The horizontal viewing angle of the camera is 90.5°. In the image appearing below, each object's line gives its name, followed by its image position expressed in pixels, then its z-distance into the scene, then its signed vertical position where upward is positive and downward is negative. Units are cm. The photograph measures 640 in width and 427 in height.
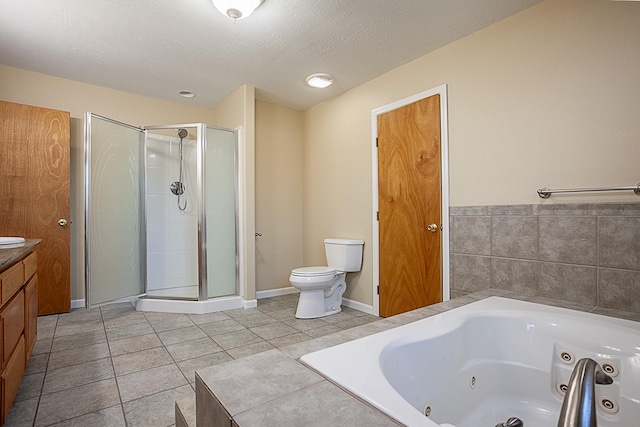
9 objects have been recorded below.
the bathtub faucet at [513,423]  124 -84
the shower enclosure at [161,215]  294 -3
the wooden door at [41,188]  279 +23
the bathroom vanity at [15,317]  129 -50
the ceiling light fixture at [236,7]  190 +126
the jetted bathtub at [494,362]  107 -59
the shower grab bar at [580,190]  157 +11
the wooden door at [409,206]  250 +4
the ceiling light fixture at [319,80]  300 +128
